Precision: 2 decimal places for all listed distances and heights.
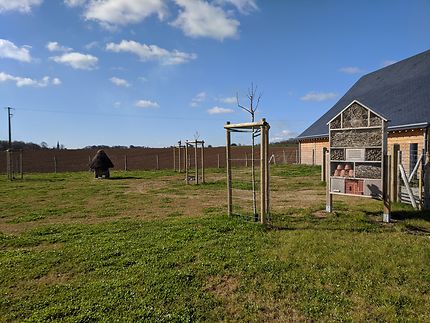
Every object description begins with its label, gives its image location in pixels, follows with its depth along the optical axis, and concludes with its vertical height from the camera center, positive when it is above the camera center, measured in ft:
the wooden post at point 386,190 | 23.29 -2.54
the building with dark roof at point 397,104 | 54.65 +11.88
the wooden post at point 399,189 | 30.60 -3.31
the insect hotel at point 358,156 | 23.53 +0.18
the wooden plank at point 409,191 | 27.58 -3.21
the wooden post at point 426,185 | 26.83 -2.52
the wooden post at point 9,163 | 69.62 -0.54
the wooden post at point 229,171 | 25.02 -1.01
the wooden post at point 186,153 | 59.90 +1.31
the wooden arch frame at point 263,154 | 21.70 +0.34
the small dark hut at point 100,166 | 67.97 -1.30
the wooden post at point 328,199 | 26.91 -3.70
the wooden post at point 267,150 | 22.07 +0.64
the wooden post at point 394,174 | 24.89 -1.50
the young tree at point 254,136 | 23.91 +1.85
